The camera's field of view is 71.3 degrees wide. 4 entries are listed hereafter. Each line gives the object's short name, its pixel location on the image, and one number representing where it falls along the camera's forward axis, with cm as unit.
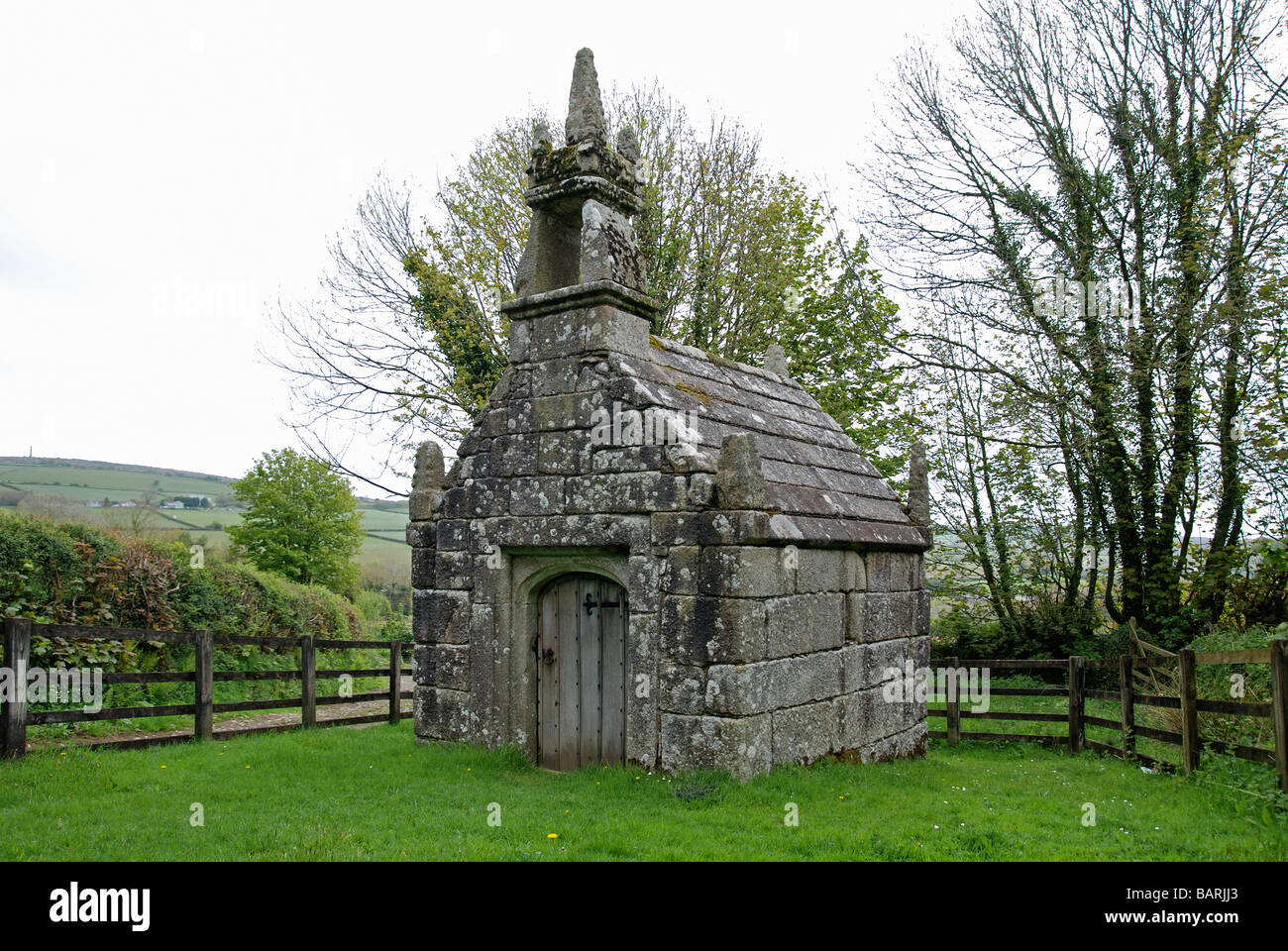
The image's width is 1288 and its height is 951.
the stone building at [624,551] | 724
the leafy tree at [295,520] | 2119
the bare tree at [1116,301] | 1462
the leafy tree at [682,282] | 1855
